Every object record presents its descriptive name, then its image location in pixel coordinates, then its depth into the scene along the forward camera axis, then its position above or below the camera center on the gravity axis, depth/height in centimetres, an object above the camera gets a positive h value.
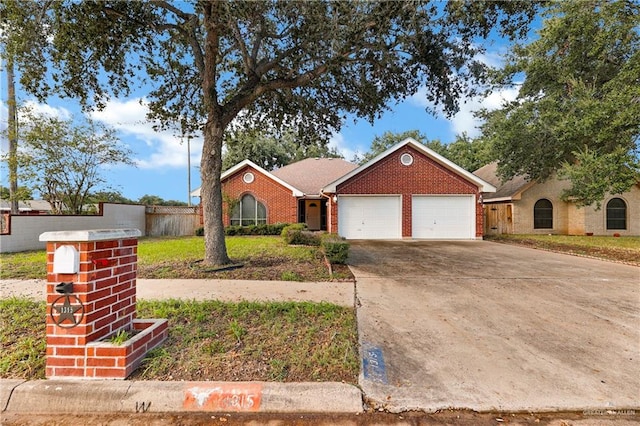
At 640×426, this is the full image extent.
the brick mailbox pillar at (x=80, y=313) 248 -80
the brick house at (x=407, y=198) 1498 +99
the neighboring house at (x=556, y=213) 1692 +27
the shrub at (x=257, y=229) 1634 -62
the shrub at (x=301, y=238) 1136 -77
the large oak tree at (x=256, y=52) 557 +373
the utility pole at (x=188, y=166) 2798 +487
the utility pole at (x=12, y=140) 1250 +338
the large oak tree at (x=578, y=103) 1105 +497
